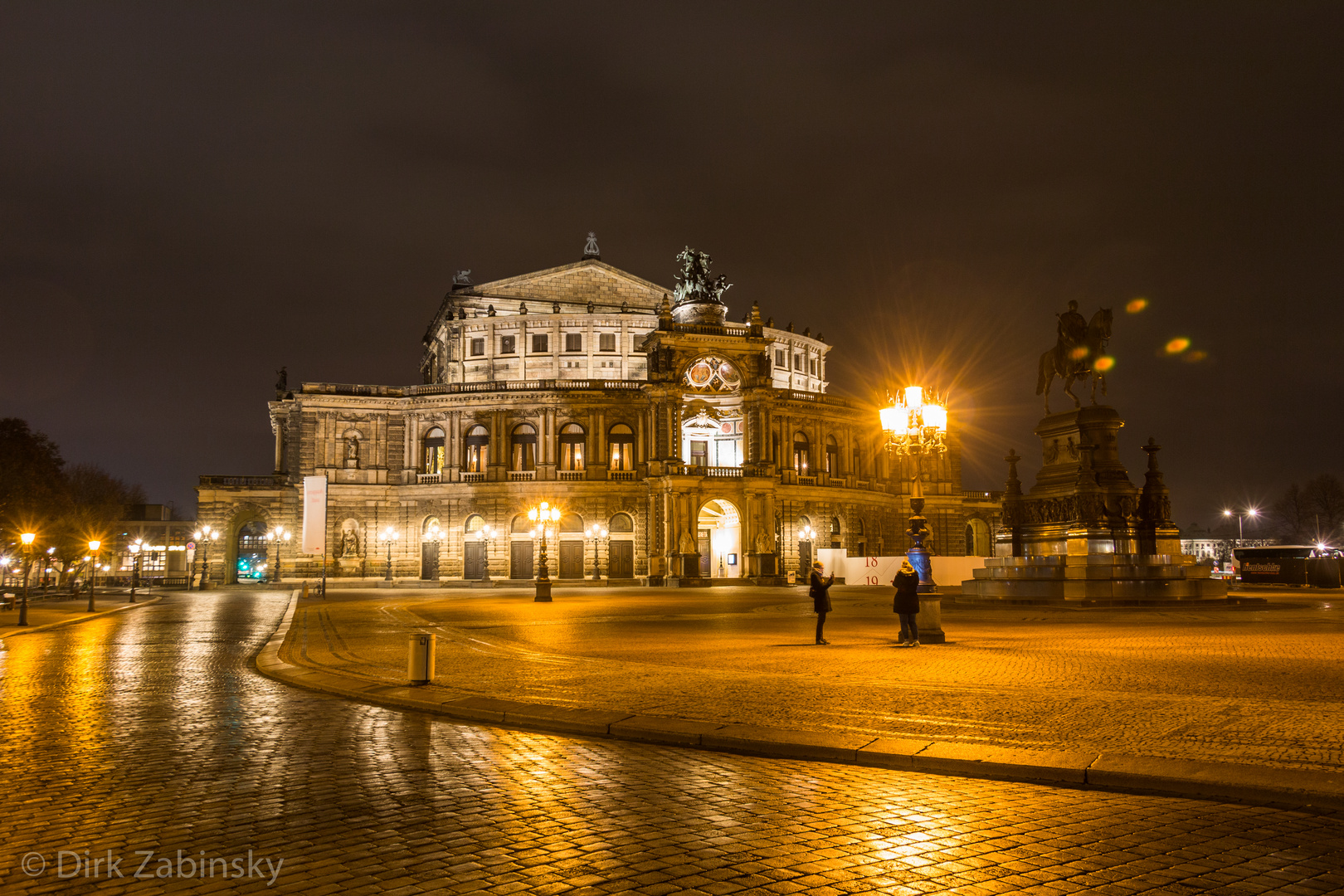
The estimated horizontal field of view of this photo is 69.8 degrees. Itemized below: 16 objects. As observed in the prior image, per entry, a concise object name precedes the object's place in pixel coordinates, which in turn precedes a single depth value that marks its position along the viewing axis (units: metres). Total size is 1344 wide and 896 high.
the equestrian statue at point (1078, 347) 30.42
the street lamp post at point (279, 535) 65.50
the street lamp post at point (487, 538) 65.19
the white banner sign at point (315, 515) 56.25
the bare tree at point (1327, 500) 91.31
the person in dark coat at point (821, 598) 18.98
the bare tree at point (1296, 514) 99.75
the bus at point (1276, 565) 52.75
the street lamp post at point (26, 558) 29.78
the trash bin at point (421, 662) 13.68
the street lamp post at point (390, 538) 64.00
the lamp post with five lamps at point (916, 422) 21.20
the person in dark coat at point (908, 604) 18.00
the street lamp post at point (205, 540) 66.50
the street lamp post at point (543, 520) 38.69
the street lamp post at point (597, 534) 64.50
